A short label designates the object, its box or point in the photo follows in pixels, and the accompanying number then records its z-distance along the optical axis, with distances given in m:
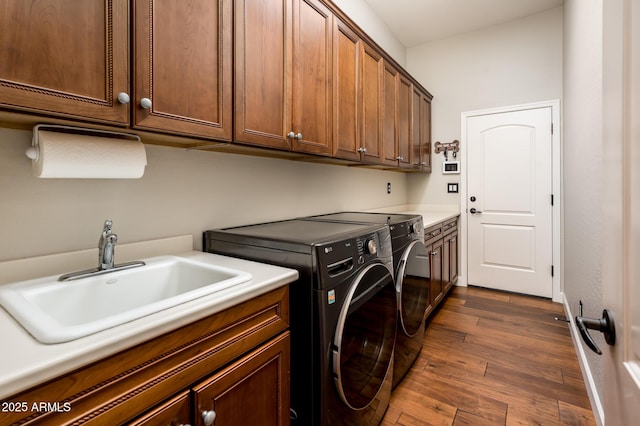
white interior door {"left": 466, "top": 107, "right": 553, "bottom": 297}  3.23
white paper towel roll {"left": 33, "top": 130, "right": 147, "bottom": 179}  0.94
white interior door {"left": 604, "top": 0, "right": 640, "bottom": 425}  0.52
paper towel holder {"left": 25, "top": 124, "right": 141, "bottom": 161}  0.95
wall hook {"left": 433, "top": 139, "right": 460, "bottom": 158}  3.67
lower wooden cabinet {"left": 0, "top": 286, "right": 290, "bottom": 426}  0.59
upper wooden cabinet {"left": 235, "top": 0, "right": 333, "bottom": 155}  1.32
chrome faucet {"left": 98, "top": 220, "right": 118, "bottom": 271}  1.09
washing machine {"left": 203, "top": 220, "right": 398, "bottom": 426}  1.12
